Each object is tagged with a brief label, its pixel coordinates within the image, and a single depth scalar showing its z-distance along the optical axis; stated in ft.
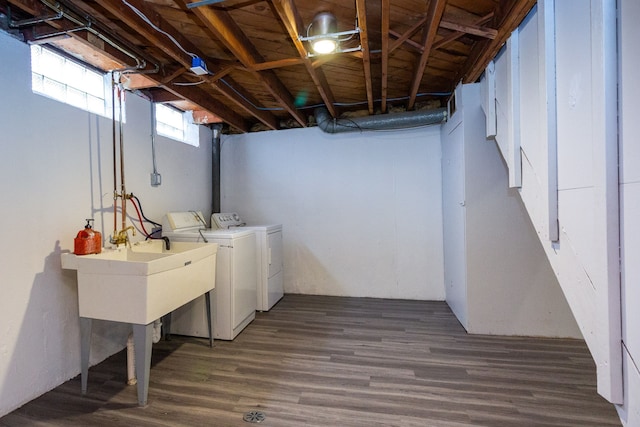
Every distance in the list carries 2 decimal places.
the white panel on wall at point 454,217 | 7.85
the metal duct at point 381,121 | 9.52
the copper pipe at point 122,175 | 6.68
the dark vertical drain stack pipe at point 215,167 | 11.16
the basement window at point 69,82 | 5.49
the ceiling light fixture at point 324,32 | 5.25
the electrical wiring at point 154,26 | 4.64
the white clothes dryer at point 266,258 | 9.42
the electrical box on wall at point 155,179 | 7.99
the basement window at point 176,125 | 8.78
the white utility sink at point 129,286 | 4.87
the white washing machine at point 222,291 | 7.52
